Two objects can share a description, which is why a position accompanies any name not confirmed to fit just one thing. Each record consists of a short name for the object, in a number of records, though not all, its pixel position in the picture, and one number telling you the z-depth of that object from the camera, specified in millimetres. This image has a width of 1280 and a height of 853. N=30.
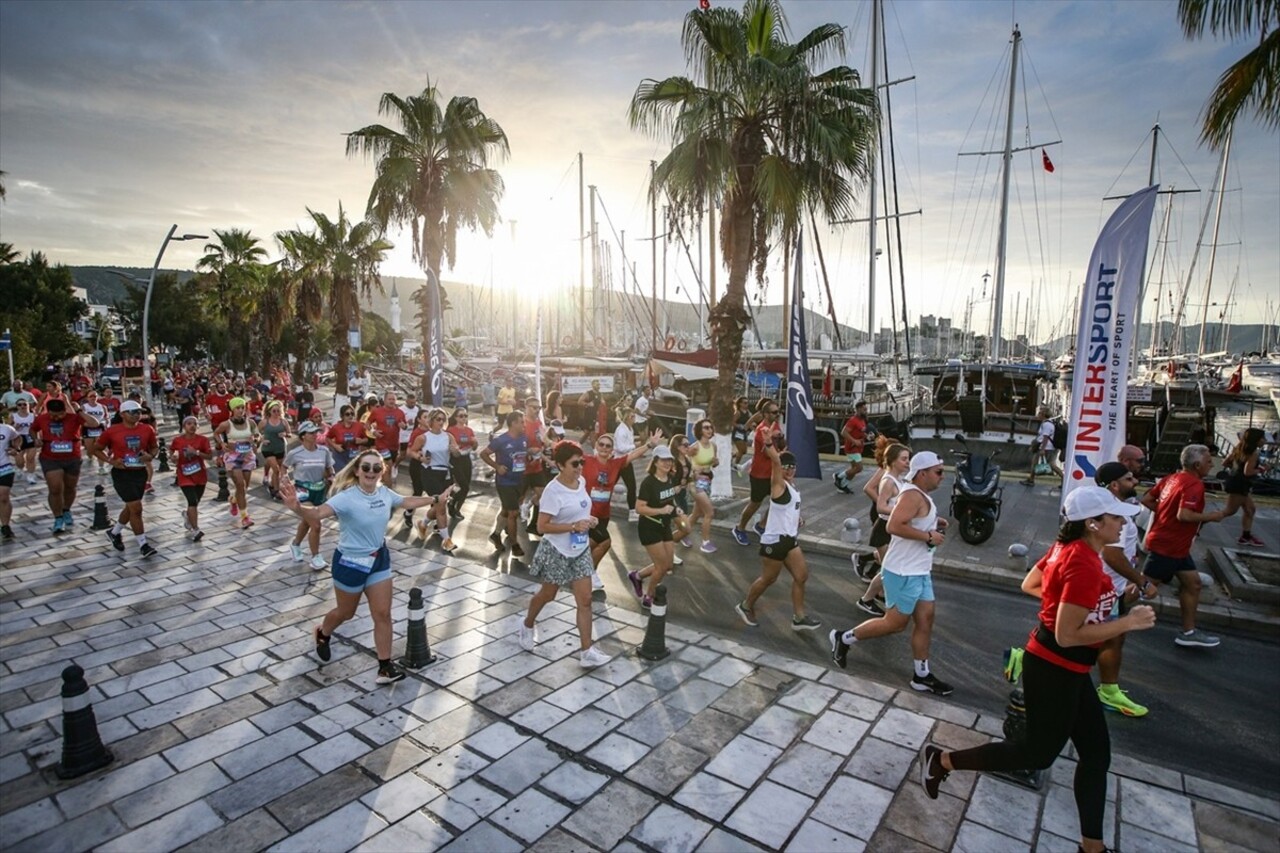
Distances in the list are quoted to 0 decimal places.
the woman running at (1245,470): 8586
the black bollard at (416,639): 5777
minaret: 101312
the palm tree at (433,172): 19453
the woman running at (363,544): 5180
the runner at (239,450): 10469
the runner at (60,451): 9539
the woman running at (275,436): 10703
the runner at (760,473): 9297
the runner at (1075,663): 3357
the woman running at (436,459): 9266
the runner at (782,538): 6453
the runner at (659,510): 6832
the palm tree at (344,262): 26656
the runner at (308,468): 8742
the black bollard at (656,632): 5973
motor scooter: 9812
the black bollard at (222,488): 12617
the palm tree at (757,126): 11500
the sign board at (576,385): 24359
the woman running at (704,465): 9547
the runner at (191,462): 9375
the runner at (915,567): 5184
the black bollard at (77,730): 4145
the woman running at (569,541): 5676
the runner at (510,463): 8656
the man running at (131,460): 8852
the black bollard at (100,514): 10406
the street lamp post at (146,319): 21266
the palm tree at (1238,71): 7695
